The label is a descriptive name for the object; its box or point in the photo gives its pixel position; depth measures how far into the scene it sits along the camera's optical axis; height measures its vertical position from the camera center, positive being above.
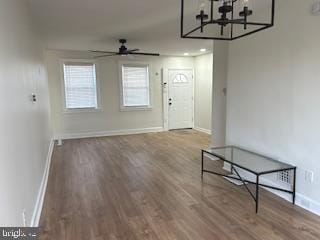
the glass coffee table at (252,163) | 2.96 -1.00
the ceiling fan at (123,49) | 5.13 +0.83
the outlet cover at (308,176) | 2.79 -1.03
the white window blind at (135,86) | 7.59 +0.06
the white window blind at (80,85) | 6.99 +0.10
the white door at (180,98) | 8.19 -0.36
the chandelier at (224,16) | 1.85 +1.02
